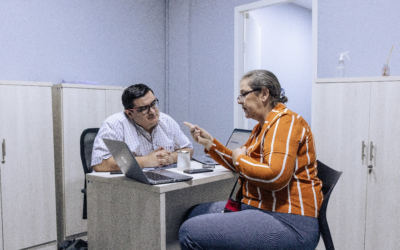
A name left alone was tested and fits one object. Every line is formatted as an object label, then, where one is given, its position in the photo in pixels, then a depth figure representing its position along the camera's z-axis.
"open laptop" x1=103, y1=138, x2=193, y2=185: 1.46
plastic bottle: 2.94
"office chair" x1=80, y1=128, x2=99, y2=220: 2.50
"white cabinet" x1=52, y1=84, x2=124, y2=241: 3.04
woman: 1.38
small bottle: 2.59
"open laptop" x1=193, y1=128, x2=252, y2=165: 2.42
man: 2.08
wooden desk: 1.53
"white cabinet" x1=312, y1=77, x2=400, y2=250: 2.37
